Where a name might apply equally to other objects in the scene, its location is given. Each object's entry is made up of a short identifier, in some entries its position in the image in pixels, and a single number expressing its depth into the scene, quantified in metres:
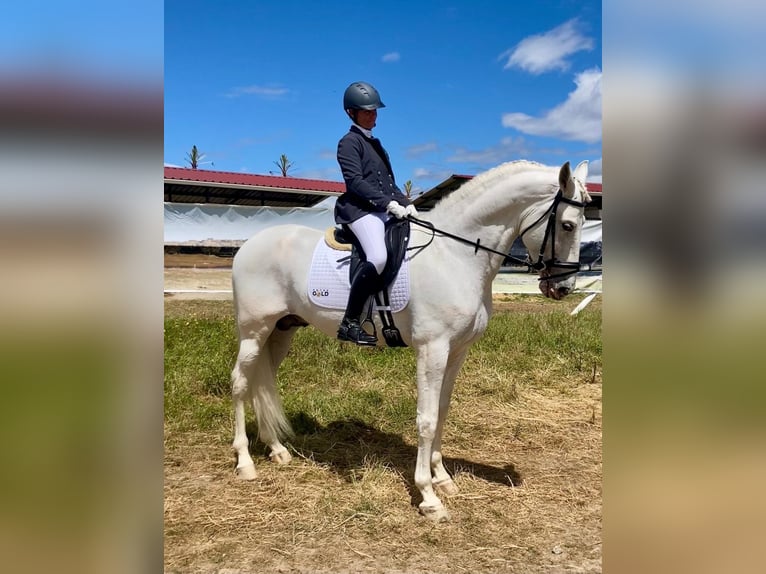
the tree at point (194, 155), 46.28
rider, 3.48
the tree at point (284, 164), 52.64
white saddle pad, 3.70
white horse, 3.27
